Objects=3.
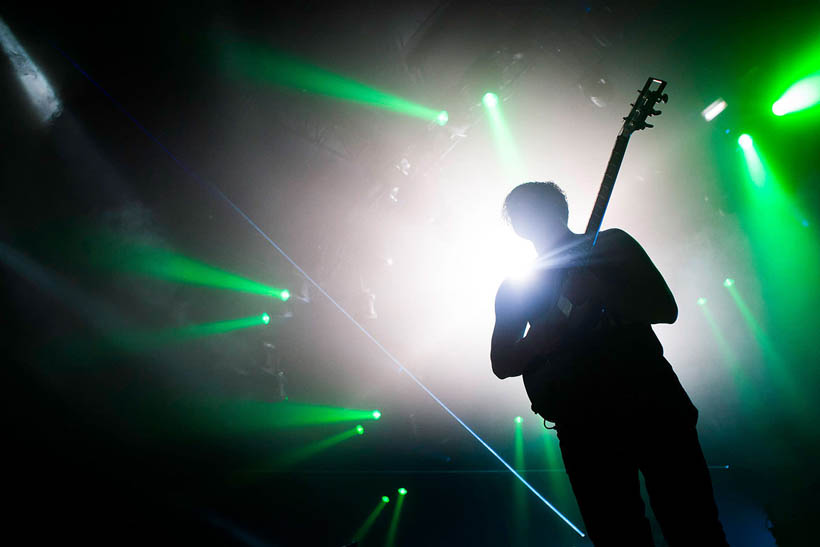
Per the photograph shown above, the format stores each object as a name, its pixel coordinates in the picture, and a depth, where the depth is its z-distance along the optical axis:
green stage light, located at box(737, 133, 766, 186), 5.45
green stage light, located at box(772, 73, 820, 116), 4.54
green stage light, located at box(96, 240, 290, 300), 5.07
